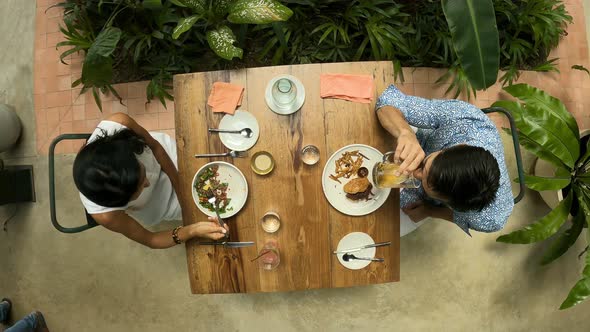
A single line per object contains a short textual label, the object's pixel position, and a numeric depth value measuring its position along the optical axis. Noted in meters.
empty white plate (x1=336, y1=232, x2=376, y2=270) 1.82
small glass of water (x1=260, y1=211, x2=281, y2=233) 1.79
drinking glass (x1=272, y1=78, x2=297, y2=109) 1.71
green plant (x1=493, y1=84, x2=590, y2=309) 2.12
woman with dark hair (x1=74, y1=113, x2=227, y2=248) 1.55
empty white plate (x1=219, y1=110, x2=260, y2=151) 1.79
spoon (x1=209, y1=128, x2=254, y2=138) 1.78
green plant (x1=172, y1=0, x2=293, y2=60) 1.86
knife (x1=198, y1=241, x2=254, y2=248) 1.79
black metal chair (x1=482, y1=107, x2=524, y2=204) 1.82
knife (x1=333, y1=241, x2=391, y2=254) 1.81
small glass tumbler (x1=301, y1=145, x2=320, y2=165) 1.79
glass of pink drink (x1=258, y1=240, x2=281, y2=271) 1.78
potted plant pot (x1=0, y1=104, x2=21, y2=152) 2.61
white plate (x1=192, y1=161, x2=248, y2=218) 1.79
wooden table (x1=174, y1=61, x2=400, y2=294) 1.79
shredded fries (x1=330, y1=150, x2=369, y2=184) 1.79
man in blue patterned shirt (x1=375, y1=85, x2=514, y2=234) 1.46
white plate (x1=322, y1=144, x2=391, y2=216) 1.79
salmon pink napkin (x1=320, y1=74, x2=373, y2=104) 1.79
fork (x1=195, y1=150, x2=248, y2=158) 1.78
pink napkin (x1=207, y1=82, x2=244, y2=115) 1.78
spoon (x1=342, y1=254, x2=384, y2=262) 1.81
